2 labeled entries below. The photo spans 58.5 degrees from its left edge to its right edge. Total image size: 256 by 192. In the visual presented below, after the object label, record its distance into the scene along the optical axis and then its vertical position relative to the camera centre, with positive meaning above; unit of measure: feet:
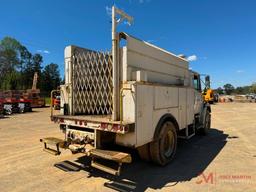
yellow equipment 29.09 +0.94
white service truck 14.21 -0.21
